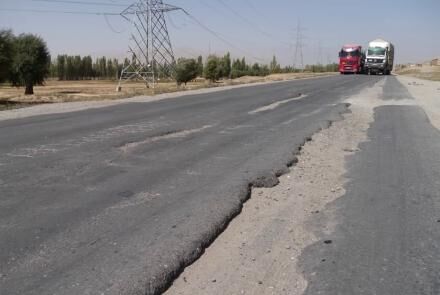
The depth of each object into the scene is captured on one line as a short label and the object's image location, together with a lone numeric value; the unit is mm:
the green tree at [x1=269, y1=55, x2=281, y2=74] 108438
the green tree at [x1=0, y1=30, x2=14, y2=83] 29833
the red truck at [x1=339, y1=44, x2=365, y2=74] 63541
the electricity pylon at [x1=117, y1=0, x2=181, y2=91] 44391
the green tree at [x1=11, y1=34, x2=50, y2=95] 47281
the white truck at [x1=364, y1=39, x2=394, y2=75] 60312
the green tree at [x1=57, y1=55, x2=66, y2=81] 114438
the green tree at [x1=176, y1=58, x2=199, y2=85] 59344
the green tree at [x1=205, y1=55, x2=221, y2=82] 75000
